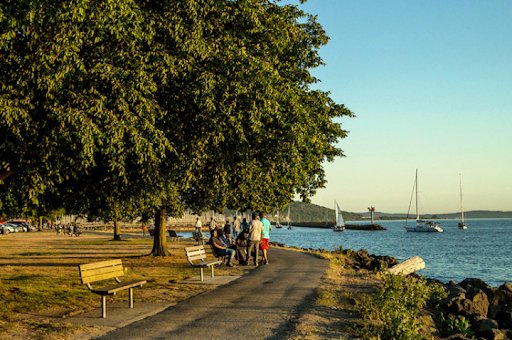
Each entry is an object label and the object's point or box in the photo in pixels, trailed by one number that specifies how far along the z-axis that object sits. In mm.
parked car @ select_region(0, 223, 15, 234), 81088
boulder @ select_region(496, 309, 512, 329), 17902
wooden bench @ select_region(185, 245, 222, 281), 18103
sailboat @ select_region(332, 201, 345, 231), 180000
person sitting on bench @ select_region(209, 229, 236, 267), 22281
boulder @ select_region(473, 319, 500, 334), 14578
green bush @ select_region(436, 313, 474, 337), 14066
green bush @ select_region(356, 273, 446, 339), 9719
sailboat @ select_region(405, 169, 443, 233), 175250
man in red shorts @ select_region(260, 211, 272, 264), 25203
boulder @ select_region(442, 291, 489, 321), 17500
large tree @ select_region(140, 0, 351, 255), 12375
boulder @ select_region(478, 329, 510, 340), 13688
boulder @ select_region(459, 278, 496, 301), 22748
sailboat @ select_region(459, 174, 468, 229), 172562
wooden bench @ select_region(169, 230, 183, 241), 58338
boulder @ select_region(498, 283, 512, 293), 24928
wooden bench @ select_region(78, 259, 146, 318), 11719
